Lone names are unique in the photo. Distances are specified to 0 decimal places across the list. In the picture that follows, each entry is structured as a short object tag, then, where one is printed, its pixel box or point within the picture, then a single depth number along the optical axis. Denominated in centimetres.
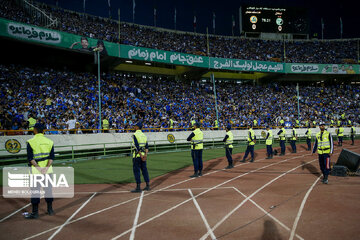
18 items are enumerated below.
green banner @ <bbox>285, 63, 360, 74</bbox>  4234
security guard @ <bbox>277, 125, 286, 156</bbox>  1717
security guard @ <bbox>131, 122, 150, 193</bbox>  781
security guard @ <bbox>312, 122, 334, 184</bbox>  862
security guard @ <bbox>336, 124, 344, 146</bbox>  2308
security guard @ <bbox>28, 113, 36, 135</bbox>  1590
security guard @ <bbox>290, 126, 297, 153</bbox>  1894
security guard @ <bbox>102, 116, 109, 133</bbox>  1998
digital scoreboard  4772
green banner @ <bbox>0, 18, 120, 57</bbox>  2092
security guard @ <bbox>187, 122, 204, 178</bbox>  1024
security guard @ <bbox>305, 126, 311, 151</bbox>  2061
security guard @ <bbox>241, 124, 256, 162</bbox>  1438
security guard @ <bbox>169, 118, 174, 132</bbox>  2362
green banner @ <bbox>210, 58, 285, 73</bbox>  3725
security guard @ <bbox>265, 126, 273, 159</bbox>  1600
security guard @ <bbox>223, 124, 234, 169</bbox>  1247
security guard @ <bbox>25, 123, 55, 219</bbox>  564
